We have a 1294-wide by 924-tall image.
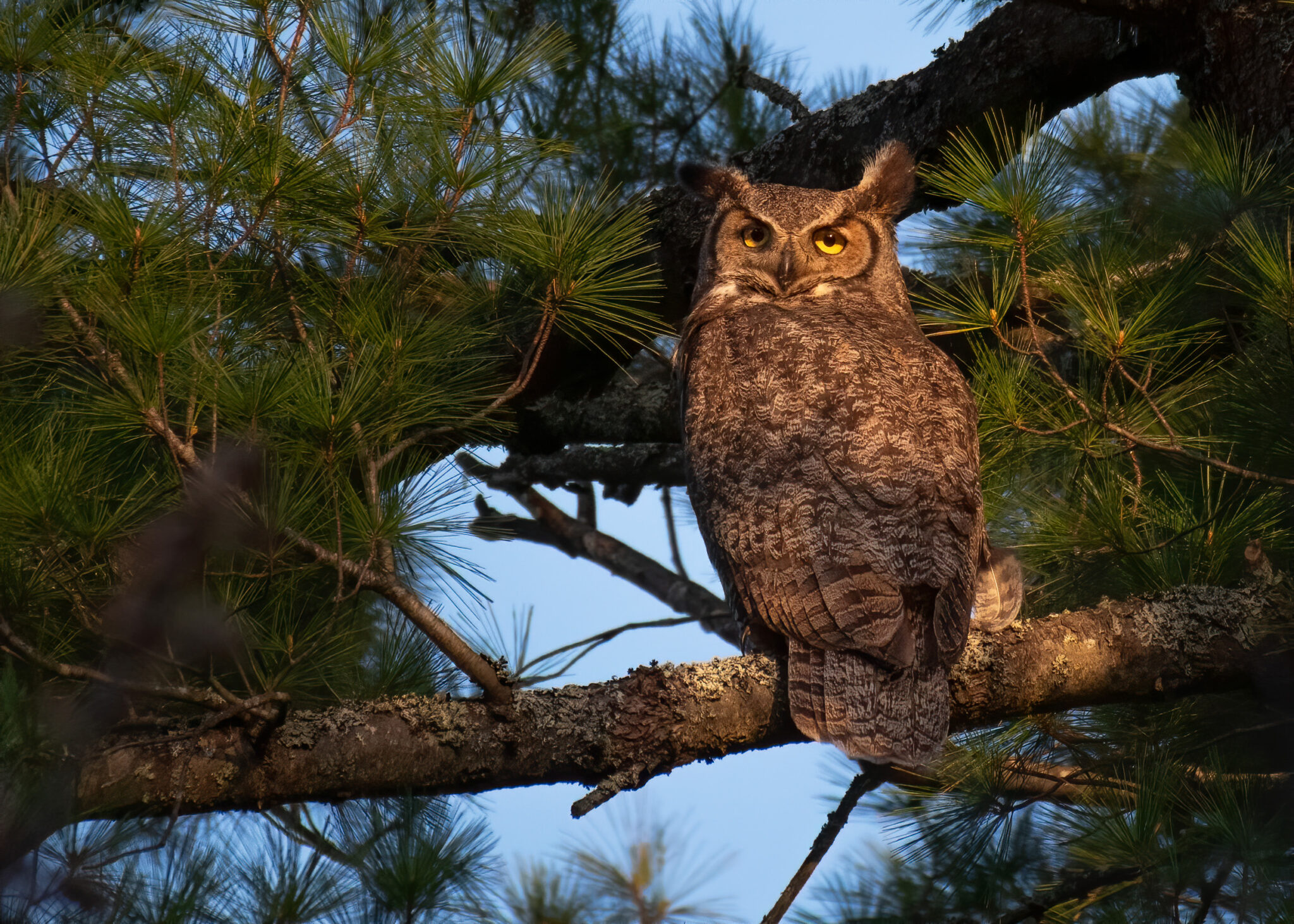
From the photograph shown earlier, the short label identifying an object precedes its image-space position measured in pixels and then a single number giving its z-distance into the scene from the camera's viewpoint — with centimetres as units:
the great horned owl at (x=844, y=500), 1962
